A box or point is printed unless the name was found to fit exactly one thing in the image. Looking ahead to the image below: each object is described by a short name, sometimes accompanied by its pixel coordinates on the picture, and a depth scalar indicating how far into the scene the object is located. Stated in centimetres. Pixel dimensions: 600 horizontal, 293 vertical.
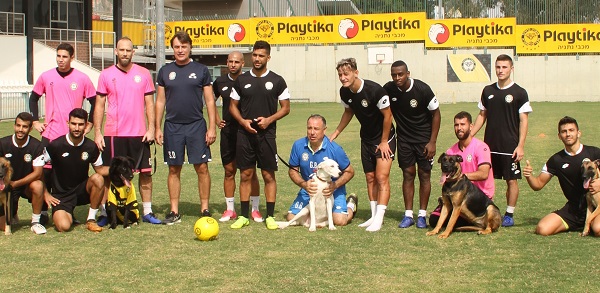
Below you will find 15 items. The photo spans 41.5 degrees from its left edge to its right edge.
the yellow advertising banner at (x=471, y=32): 4134
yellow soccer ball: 781
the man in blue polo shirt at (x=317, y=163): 877
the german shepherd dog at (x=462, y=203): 792
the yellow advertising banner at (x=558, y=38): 4097
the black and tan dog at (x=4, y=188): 807
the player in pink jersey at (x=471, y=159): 838
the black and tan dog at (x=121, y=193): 849
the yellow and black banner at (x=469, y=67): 4138
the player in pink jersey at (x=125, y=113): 877
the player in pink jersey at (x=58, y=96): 886
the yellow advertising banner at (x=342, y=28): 4191
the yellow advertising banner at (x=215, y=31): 4325
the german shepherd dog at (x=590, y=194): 775
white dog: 855
